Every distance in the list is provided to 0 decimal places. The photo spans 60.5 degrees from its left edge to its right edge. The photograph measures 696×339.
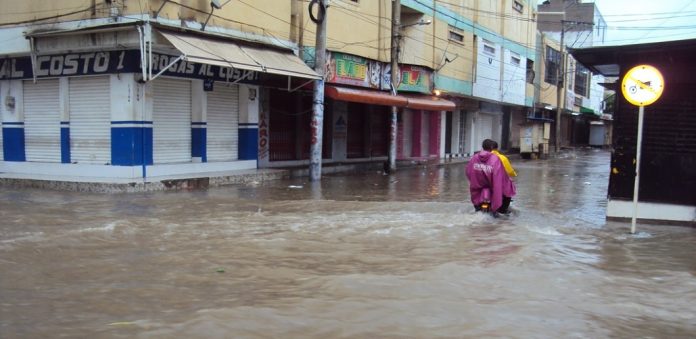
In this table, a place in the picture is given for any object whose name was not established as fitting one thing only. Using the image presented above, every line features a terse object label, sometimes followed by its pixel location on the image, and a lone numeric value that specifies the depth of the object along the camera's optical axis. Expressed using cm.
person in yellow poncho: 1018
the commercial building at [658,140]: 959
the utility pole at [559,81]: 4096
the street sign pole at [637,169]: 892
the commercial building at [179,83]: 1359
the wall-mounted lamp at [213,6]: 1384
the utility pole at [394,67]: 2062
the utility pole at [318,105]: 1631
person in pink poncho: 980
